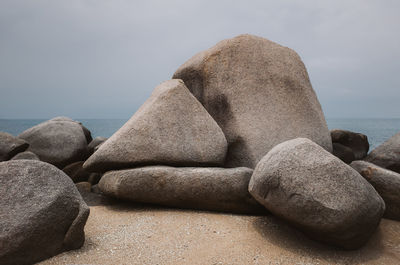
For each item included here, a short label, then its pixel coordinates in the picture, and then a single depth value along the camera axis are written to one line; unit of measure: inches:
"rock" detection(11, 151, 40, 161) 295.4
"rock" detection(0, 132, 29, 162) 300.8
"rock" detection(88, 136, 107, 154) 374.9
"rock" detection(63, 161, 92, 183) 301.3
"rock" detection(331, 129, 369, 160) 352.5
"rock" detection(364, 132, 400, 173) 267.3
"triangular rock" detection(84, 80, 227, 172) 208.1
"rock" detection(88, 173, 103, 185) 283.7
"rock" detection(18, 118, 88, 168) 346.3
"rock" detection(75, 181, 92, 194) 259.3
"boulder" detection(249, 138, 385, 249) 148.3
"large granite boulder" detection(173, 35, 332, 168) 241.1
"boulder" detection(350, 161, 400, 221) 189.5
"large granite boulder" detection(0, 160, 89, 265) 127.4
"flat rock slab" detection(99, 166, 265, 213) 191.9
